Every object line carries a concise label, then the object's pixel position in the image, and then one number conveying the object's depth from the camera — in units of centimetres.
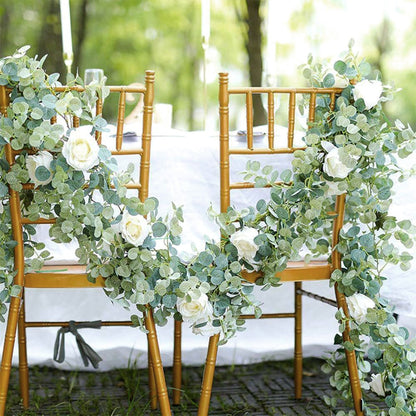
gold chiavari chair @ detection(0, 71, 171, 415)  291
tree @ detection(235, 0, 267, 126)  1067
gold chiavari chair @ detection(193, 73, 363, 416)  297
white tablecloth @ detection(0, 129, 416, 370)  405
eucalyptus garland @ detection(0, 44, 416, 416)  287
